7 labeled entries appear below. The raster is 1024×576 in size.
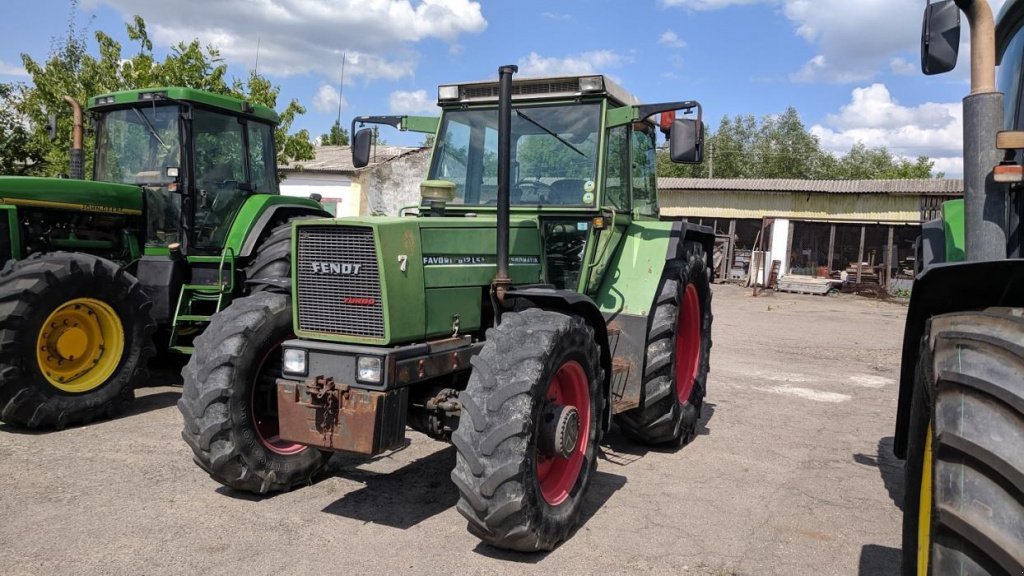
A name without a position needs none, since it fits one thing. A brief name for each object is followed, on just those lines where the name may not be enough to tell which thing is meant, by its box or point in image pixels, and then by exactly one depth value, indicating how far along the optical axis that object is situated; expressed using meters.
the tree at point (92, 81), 13.57
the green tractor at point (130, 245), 6.13
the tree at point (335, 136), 59.06
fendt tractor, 3.91
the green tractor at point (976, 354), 1.98
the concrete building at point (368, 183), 26.00
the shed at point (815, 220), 23.62
